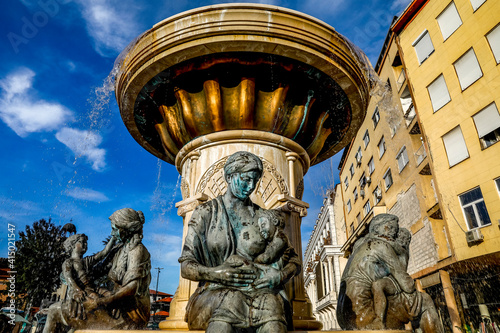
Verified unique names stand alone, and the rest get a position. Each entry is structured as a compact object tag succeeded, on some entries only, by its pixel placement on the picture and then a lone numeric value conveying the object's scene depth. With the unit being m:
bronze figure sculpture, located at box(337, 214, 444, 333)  2.41
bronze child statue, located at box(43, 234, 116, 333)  2.42
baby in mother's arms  1.73
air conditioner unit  12.63
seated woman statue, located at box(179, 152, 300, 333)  1.56
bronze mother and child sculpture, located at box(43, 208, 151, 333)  2.44
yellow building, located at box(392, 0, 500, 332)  12.55
